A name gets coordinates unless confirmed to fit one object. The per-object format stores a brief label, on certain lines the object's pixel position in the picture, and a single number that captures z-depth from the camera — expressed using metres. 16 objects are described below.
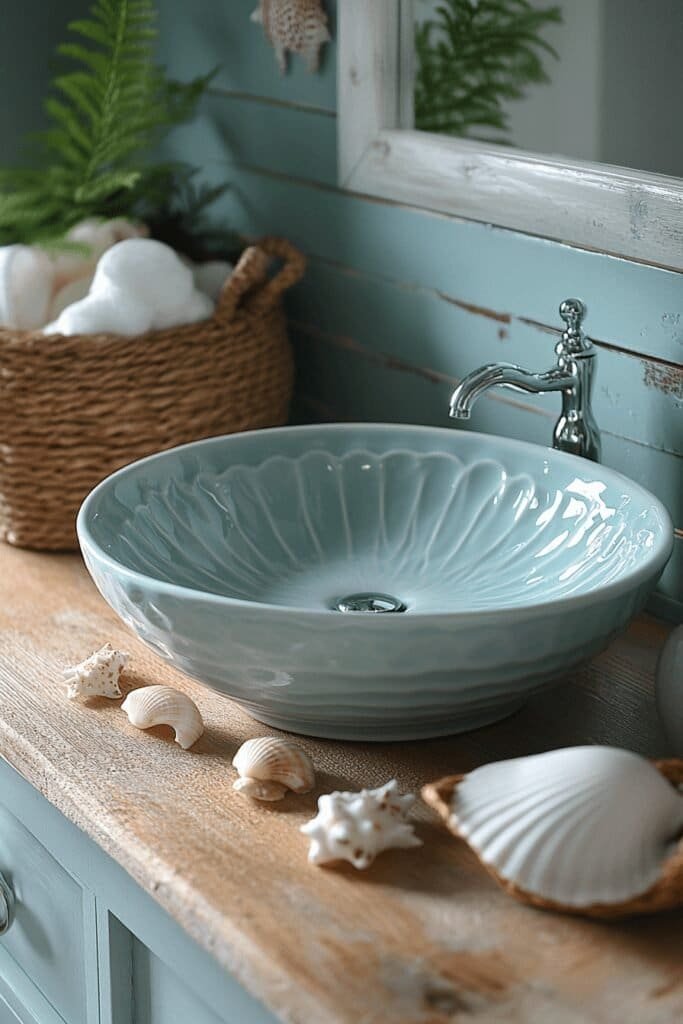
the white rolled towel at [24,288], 1.21
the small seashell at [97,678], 0.95
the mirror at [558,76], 0.97
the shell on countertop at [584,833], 0.66
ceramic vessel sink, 0.77
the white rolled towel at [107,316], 1.17
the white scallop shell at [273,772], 0.81
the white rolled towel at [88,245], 1.26
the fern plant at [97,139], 1.30
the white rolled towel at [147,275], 1.19
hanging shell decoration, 1.28
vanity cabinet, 0.76
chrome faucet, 0.97
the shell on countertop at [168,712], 0.88
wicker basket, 1.16
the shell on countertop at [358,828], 0.73
